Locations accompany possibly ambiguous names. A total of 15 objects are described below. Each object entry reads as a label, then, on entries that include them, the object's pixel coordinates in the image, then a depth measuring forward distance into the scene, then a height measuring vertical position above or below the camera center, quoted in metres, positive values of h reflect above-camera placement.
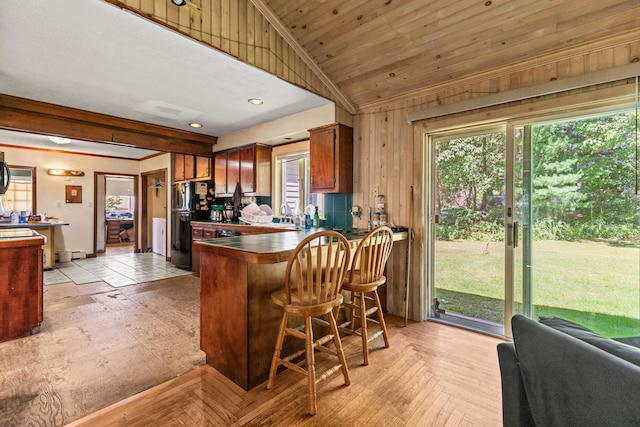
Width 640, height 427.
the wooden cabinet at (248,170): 4.55 +0.68
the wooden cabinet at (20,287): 2.53 -0.68
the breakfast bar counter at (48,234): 5.21 -0.43
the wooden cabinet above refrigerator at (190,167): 5.36 +0.85
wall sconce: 6.35 +0.86
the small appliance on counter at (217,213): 5.10 -0.02
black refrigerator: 5.31 -0.19
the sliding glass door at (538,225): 2.19 -0.10
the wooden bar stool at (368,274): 2.14 -0.48
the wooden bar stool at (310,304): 1.65 -0.54
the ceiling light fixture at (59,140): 5.03 +1.24
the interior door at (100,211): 6.95 +0.01
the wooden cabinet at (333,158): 3.43 +0.65
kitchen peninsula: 1.82 -0.61
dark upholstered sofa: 0.69 -0.44
